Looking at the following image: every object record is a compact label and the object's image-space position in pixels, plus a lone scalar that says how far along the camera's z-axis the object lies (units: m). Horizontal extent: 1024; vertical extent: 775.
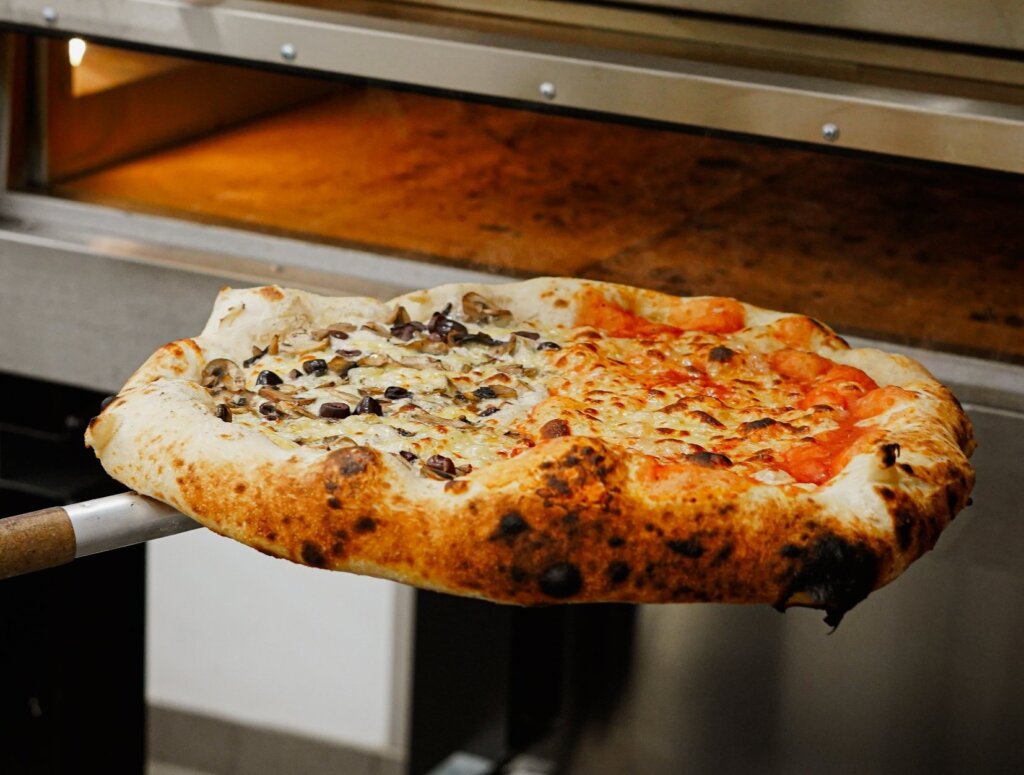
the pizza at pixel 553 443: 1.06
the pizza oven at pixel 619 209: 1.68
